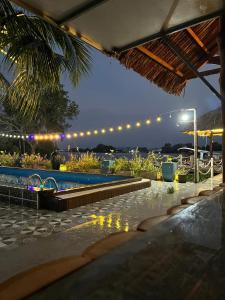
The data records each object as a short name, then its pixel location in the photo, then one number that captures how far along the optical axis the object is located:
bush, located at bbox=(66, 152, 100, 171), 11.00
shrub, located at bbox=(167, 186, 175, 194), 6.95
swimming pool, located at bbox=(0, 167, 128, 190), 9.26
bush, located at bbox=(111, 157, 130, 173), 10.16
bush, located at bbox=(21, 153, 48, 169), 12.44
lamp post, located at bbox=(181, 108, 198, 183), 8.77
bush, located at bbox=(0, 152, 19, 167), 12.96
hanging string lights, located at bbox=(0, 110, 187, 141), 10.45
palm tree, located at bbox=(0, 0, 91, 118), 3.82
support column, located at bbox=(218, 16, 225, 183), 3.17
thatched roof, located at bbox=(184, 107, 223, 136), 11.66
